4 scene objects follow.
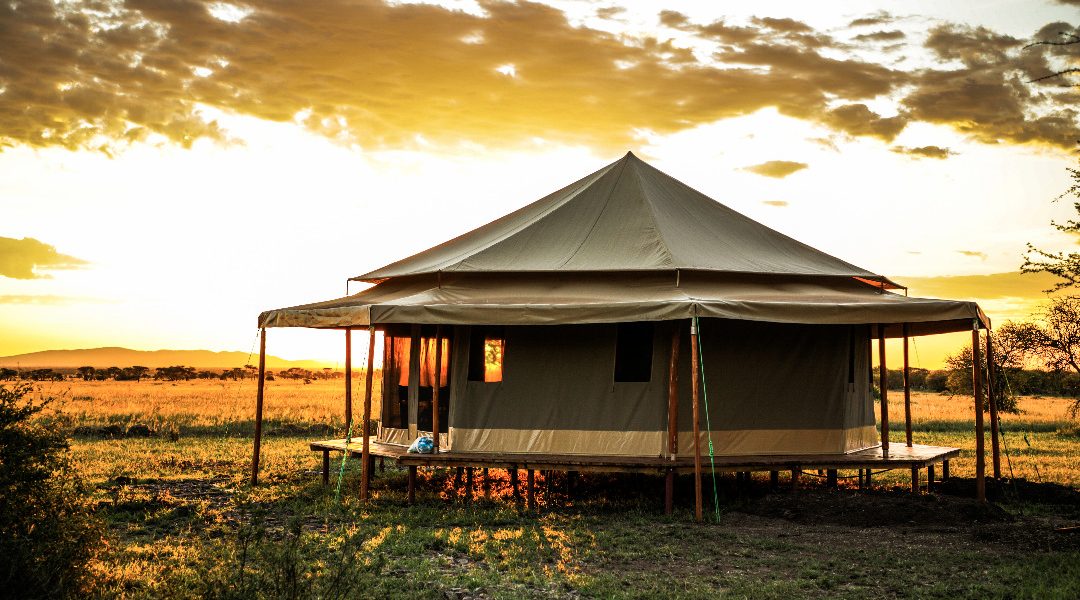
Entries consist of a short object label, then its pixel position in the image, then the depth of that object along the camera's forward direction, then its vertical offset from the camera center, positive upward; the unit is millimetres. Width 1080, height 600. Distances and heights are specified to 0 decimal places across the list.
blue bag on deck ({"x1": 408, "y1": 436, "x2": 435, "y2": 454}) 12758 -1073
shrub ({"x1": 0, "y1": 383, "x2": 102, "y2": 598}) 5934 -1036
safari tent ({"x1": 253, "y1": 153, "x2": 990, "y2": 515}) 12000 +302
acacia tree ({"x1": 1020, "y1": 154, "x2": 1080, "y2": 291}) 20812 +2418
